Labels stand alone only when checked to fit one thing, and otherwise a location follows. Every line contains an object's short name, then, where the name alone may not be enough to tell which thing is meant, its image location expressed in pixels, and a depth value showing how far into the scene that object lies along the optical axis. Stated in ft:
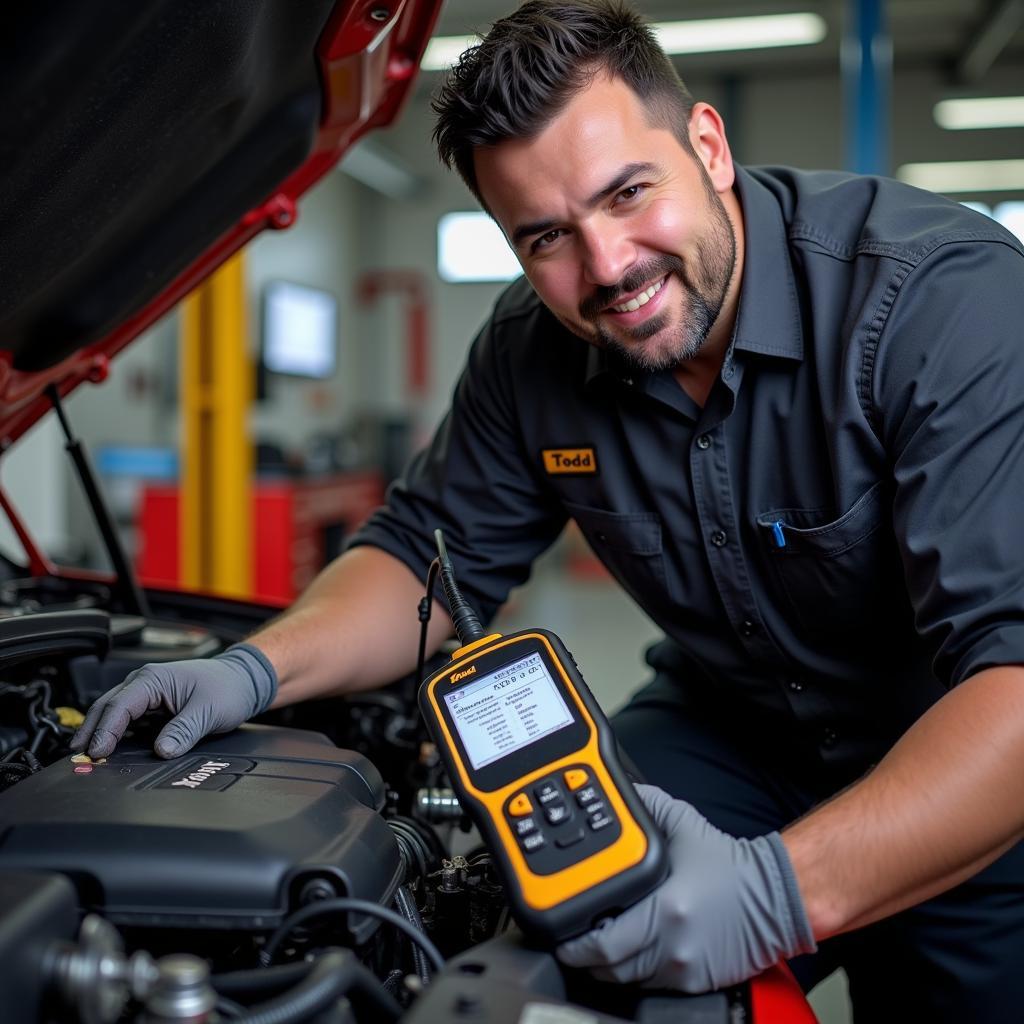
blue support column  13.20
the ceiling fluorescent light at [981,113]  25.71
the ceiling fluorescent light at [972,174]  26.73
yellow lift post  14.44
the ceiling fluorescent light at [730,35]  21.99
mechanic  2.64
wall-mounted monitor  25.34
